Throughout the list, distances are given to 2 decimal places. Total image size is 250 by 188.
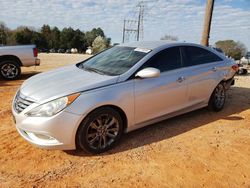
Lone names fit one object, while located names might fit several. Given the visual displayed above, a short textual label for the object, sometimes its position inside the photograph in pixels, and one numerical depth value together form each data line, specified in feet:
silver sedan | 8.26
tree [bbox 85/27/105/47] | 202.63
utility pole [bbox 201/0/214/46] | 23.54
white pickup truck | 22.50
